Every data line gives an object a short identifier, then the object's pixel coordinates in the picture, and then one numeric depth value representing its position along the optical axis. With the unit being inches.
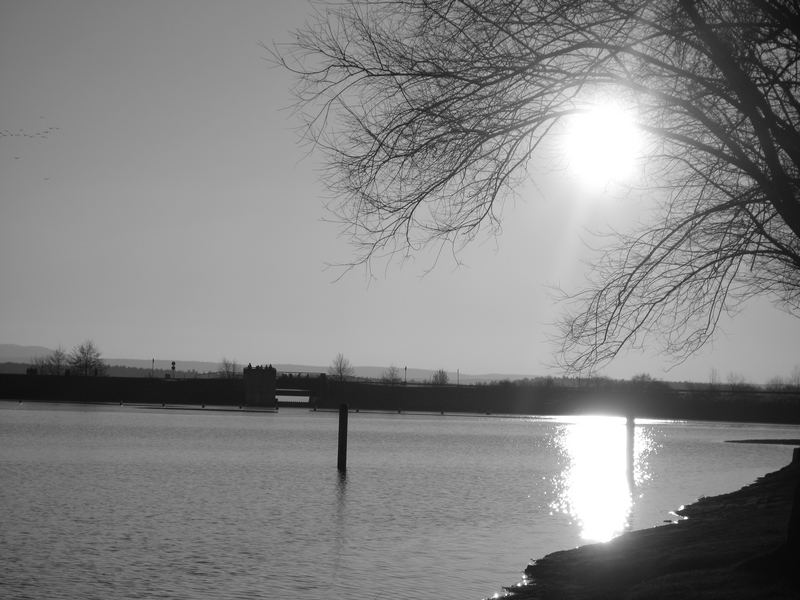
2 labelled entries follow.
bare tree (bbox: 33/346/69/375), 7676.2
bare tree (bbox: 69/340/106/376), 7726.4
